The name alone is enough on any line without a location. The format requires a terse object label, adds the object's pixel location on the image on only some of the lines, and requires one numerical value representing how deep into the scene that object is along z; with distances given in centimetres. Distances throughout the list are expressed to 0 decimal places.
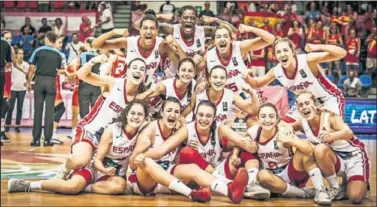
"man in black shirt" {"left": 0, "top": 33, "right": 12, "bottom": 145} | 827
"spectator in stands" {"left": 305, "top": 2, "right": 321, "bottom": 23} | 1473
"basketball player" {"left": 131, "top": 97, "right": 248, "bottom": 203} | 519
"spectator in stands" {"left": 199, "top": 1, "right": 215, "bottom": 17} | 1358
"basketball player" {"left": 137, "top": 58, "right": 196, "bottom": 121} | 578
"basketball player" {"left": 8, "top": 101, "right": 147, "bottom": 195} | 526
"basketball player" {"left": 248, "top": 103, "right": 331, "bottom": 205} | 519
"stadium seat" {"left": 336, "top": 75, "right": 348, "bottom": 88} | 1339
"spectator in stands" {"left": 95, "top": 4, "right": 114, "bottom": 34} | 1462
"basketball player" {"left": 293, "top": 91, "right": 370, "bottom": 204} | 521
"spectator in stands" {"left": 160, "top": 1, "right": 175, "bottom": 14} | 1469
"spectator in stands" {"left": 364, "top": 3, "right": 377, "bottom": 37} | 1452
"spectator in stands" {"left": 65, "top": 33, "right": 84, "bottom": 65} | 1220
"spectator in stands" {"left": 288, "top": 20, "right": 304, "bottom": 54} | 1358
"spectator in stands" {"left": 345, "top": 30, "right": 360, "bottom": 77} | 1377
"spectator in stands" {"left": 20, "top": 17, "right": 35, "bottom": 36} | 1471
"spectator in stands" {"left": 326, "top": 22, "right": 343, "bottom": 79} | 1366
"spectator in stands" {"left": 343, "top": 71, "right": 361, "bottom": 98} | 1277
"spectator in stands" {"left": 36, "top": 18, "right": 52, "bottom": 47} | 1359
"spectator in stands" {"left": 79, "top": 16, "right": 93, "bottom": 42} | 1434
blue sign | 1191
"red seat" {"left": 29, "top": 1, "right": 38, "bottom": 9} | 1549
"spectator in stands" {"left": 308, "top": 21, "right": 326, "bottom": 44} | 1366
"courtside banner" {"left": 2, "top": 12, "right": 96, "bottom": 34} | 1498
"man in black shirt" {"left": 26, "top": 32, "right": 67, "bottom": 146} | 894
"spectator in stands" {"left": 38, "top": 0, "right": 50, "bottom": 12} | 1546
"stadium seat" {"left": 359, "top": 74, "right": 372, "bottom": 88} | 1387
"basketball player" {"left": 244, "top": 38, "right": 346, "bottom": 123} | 577
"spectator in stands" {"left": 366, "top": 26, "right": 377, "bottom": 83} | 1382
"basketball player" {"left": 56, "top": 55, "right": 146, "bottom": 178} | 571
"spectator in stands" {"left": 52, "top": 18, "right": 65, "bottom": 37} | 1423
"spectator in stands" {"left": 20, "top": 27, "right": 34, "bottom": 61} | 1406
